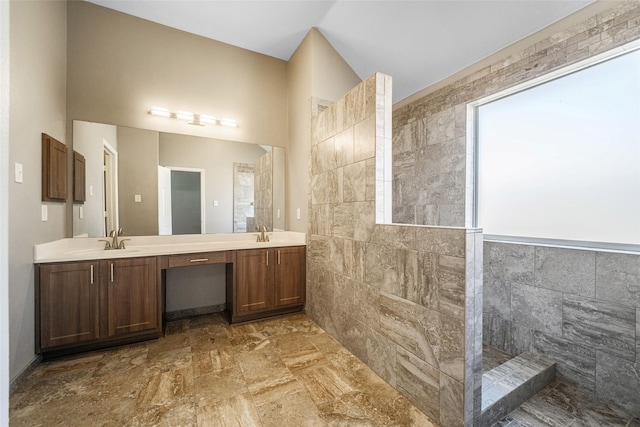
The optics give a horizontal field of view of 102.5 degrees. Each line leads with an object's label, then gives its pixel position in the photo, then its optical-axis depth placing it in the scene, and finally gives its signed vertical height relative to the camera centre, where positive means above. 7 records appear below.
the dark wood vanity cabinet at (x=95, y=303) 2.04 -0.79
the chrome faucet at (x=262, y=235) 3.32 -0.31
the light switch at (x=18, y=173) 1.75 +0.26
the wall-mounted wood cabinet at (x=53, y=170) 2.10 +0.36
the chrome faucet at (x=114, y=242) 2.63 -0.32
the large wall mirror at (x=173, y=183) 2.64 +0.33
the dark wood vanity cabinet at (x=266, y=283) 2.81 -0.82
